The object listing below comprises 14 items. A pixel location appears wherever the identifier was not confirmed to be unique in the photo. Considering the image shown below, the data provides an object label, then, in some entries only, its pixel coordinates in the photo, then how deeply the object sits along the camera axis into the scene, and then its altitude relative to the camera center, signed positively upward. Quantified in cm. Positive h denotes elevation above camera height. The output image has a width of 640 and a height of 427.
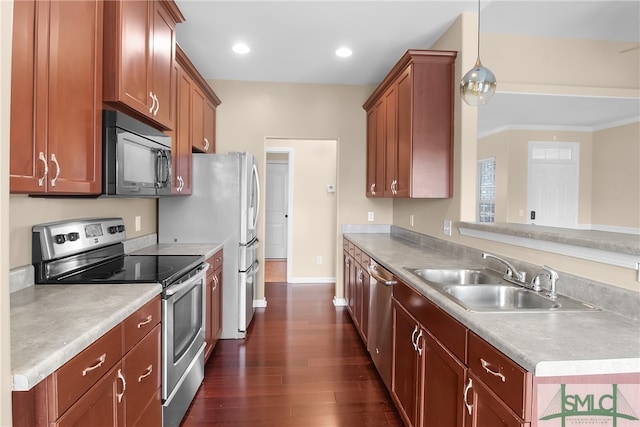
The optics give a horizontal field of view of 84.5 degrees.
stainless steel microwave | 165 +26
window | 564 +37
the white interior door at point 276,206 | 711 +5
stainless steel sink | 145 -39
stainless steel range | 175 -36
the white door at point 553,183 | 523 +44
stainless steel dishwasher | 225 -76
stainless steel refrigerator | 326 -1
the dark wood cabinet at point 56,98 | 117 +41
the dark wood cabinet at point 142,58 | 165 +79
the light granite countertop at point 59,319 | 91 -39
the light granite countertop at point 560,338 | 96 -39
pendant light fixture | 201 +73
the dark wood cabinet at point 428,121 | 269 +69
